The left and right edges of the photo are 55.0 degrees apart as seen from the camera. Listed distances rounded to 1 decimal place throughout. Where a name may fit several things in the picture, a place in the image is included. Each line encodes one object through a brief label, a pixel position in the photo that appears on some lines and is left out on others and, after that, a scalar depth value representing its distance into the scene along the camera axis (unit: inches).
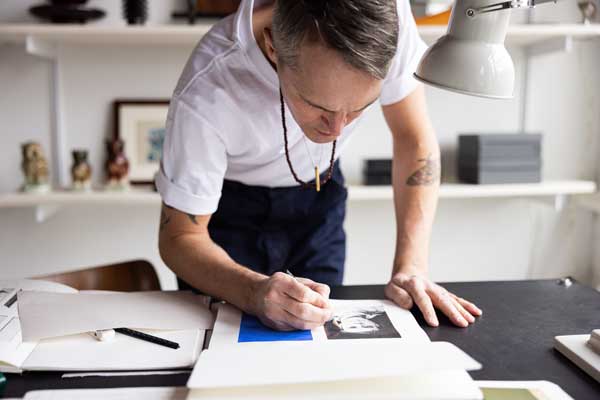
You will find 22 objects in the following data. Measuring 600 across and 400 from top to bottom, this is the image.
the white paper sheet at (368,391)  25.7
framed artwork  84.4
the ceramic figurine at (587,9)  80.7
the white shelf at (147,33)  72.1
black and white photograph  32.6
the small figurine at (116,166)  79.0
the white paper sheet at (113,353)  30.2
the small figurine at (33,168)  77.3
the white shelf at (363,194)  74.8
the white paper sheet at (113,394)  27.1
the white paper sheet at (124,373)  29.7
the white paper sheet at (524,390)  27.1
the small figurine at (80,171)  77.5
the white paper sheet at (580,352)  29.3
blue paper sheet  32.1
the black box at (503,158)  82.0
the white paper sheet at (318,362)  25.9
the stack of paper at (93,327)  30.6
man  33.0
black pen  32.4
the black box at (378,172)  81.8
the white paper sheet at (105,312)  34.0
